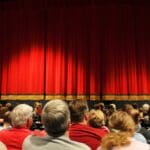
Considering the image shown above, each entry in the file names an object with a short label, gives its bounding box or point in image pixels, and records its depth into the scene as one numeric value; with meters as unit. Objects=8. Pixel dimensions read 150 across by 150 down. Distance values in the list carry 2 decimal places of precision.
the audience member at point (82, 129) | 3.61
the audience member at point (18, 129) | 3.37
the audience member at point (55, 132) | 2.45
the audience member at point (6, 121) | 4.77
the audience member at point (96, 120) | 4.05
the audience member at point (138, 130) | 3.87
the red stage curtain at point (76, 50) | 11.95
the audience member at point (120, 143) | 2.37
